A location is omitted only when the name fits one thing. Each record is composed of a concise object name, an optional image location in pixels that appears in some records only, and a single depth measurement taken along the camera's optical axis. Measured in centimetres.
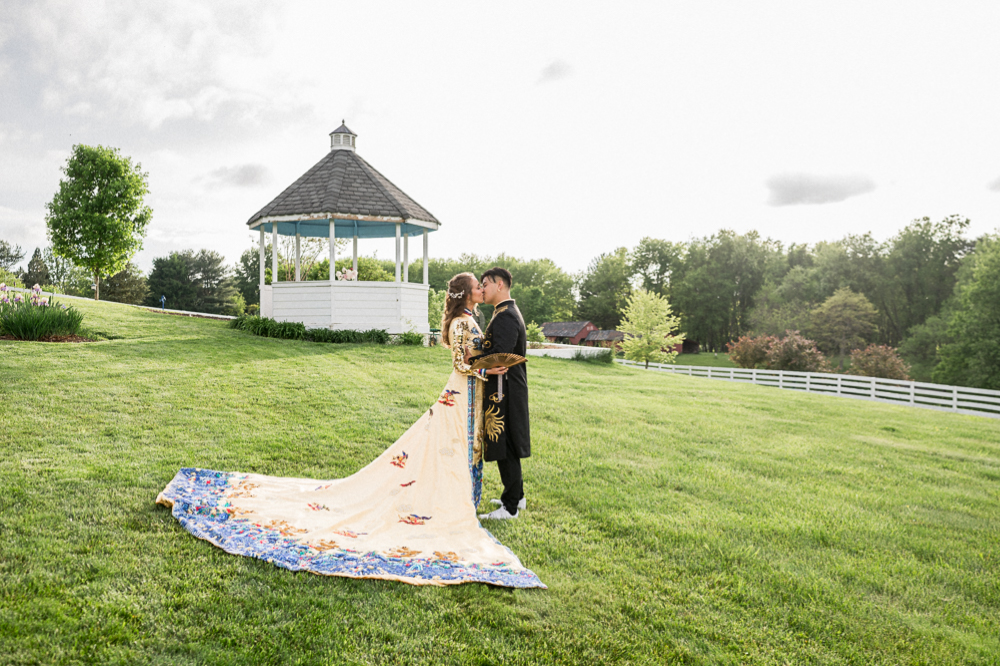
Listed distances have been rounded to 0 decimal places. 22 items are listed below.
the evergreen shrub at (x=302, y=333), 1622
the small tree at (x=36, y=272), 7375
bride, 383
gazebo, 1695
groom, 486
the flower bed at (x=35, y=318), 1148
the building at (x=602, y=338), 5931
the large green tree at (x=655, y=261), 6806
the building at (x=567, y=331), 6081
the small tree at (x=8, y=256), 7769
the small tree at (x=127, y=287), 5200
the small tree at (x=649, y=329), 3544
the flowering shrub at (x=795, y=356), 3259
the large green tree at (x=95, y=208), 2638
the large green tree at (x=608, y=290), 6700
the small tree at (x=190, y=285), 5391
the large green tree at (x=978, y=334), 3572
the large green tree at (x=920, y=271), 4841
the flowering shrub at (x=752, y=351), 3381
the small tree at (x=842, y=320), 4362
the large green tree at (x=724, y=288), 6072
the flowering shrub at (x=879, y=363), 3131
